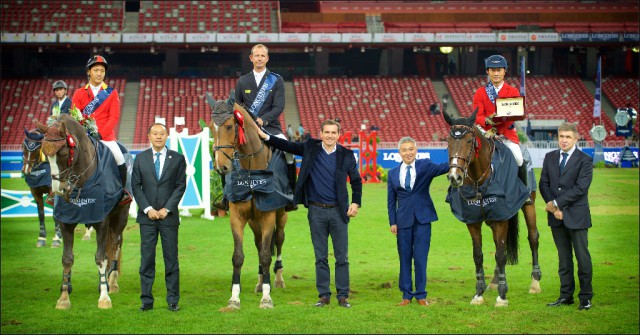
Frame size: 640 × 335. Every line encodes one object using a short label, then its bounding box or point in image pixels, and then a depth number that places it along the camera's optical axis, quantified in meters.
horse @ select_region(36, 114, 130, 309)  9.47
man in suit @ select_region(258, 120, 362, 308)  9.81
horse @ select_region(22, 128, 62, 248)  15.18
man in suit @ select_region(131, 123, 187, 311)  9.63
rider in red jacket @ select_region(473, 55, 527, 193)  10.51
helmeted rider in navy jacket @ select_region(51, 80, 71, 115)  13.41
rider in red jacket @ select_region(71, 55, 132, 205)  10.72
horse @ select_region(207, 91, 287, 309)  9.28
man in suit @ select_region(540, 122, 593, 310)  9.66
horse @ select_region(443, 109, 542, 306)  9.70
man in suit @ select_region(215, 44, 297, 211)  10.55
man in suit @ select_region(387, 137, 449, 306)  9.88
